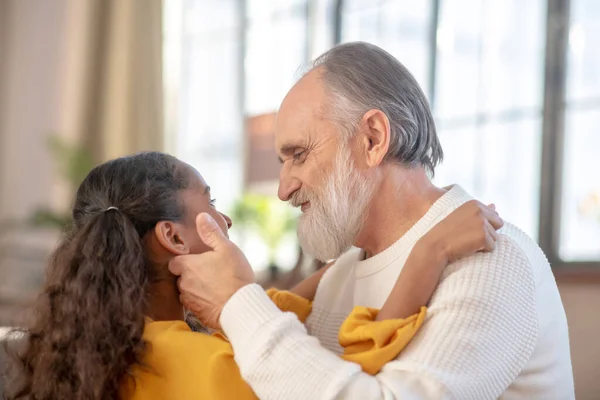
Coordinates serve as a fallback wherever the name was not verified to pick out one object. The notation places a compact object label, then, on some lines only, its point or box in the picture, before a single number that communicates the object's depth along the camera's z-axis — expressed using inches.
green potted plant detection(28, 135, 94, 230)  259.8
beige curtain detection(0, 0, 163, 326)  279.1
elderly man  61.7
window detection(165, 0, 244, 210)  270.5
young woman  65.4
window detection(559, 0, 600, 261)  161.5
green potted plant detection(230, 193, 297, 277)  232.5
